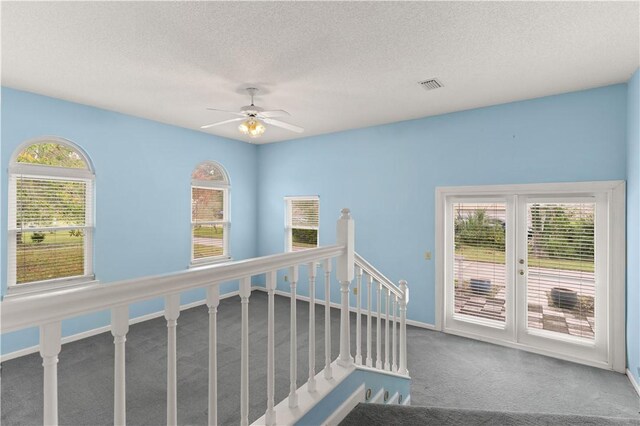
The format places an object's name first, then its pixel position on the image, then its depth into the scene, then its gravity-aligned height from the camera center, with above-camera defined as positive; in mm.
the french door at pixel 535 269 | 3428 -613
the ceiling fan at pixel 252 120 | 3341 +993
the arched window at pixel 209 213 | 5434 +6
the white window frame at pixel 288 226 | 6051 -222
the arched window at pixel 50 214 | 3564 -29
